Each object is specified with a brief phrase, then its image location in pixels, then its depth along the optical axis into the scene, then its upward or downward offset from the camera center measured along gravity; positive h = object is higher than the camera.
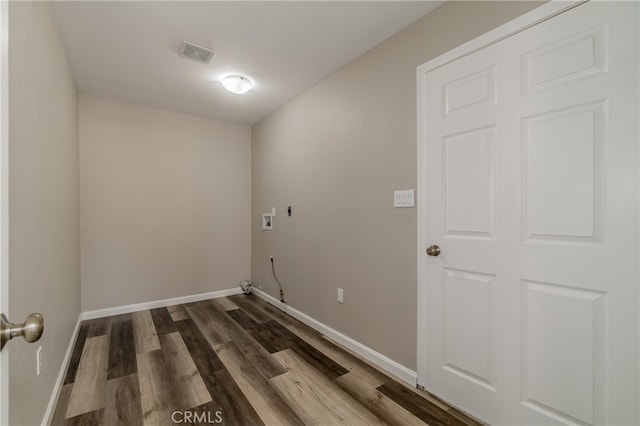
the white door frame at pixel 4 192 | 0.60 +0.05
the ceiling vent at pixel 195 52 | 2.19 +1.33
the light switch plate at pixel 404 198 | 1.92 +0.11
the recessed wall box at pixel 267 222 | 3.69 -0.12
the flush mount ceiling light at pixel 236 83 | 2.71 +1.29
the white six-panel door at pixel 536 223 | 1.16 -0.05
